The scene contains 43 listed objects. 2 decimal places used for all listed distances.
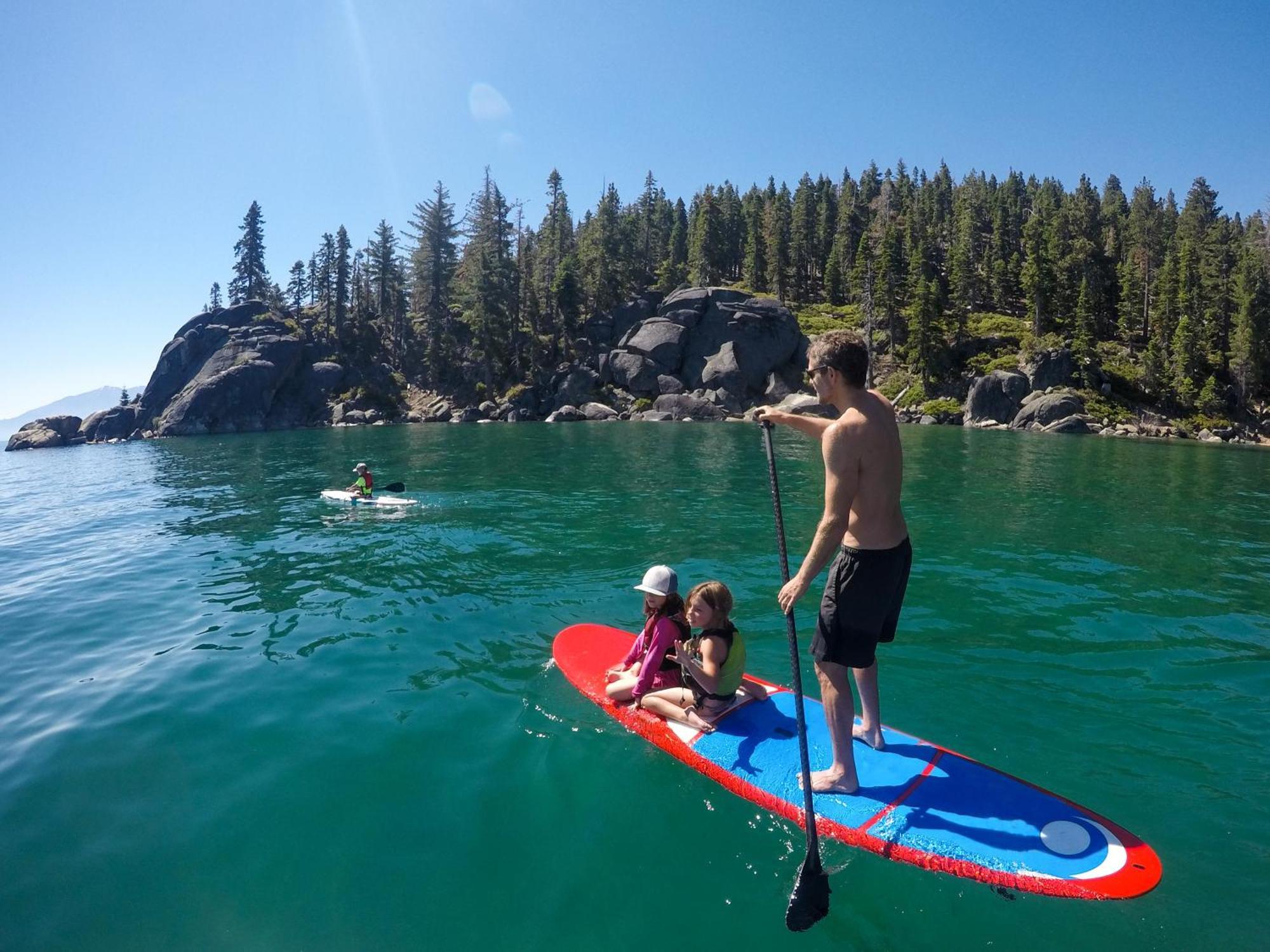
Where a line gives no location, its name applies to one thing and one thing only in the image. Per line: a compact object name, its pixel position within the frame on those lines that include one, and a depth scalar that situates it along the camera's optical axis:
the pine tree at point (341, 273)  97.12
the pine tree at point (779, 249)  100.81
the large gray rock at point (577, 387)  84.00
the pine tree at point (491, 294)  89.31
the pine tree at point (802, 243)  105.19
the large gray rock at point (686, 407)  76.81
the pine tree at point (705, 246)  102.56
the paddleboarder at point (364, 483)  21.68
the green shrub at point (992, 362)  76.25
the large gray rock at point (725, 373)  81.25
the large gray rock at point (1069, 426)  63.06
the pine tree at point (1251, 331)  69.38
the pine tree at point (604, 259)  98.03
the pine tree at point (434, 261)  96.38
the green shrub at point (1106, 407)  68.38
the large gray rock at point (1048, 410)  64.75
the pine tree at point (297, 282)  111.94
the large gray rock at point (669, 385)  83.19
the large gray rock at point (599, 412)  78.56
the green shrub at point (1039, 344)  75.00
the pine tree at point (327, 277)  100.38
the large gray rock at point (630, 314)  94.56
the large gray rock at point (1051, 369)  72.00
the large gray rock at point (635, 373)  84.56
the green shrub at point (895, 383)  80.69
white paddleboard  21.84
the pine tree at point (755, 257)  104.50
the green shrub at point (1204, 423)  65.69
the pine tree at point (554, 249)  97.38
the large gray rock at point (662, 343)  86.25
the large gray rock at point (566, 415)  77.62
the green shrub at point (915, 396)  77.69
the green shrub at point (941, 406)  73.56
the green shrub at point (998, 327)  84.16
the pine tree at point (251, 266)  105.06
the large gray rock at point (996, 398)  69.75
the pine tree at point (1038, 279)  80.25
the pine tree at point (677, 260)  102.44
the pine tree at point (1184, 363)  70.69
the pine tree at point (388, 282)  101.44
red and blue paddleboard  4.84
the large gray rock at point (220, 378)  82.25
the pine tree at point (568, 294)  93.25
